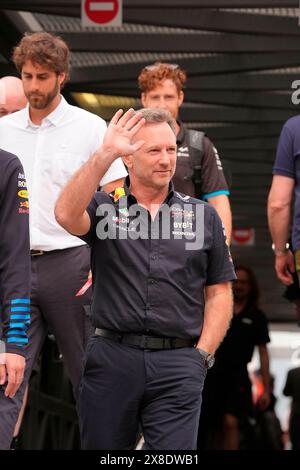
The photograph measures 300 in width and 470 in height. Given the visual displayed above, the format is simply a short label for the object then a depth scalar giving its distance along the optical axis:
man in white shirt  13.74
